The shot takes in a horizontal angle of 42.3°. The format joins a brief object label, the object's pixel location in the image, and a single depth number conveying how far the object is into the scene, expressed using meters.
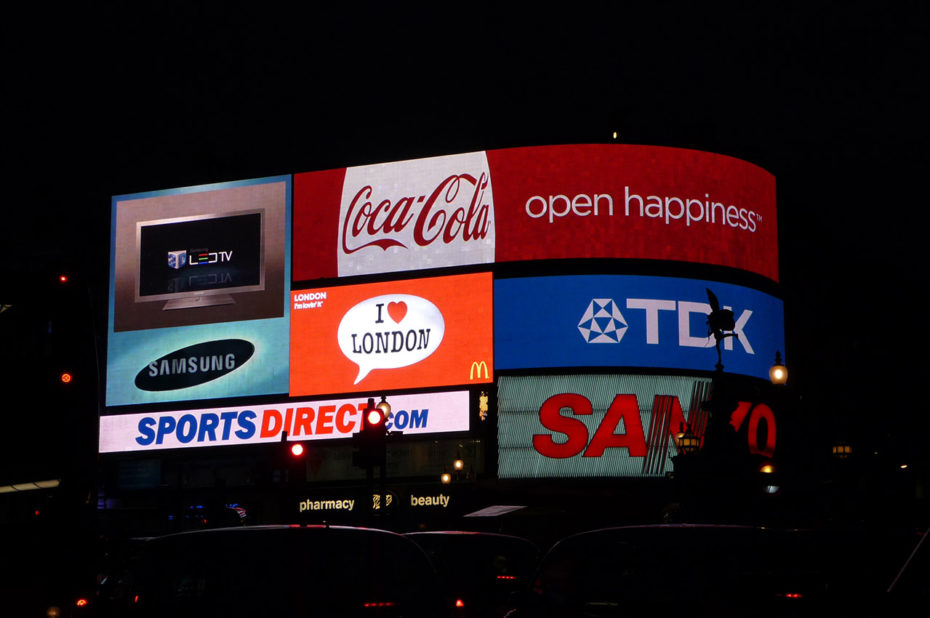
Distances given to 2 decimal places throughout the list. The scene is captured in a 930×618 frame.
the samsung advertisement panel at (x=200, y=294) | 45.50
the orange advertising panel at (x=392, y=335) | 41.88
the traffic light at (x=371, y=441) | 20.77
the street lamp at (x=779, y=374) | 25.16
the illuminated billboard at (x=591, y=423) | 41.28
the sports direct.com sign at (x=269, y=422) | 41.84
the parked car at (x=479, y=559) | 12.34
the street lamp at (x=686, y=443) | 26.50
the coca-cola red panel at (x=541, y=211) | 42.78
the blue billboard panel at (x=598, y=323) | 41.25
